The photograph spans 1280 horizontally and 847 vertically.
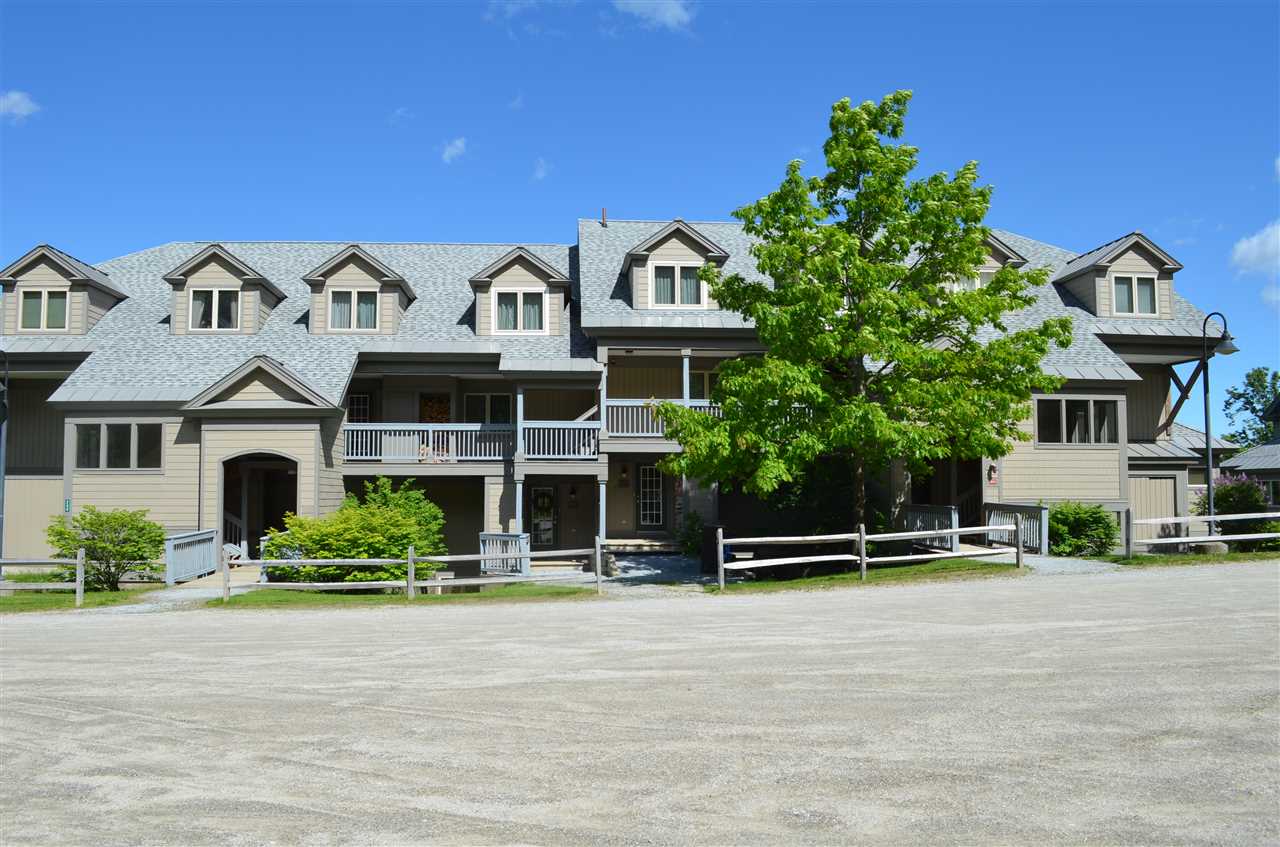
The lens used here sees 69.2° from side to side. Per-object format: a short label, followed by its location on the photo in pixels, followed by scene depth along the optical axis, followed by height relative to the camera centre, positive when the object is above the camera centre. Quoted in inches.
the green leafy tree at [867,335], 797.2 +126.3
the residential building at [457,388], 1033.5 +110.4
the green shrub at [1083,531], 888.9 -53.5
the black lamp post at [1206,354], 910.6 +127.6
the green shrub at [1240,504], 985.5 -34.2
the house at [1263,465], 1435.8 +14.3
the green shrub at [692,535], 1055.0 -64.9
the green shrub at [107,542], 829.2 -53.5
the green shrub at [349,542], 823.7 -54.9
